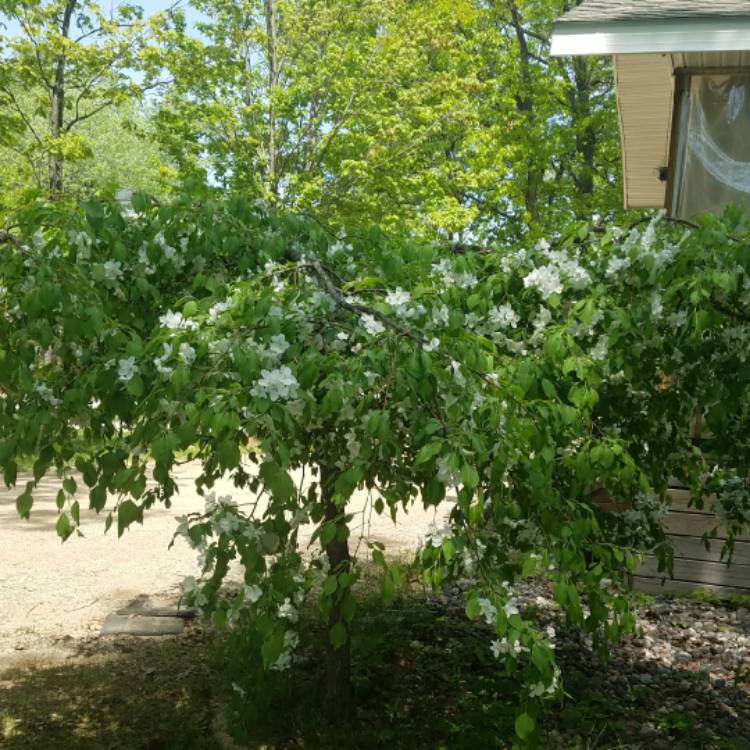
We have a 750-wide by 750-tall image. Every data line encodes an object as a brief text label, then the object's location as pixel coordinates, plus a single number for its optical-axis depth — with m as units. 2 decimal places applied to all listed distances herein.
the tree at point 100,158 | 13.48
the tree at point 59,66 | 13.27
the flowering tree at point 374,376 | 2.38
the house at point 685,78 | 5.18
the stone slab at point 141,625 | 5.90
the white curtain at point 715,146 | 6.37
